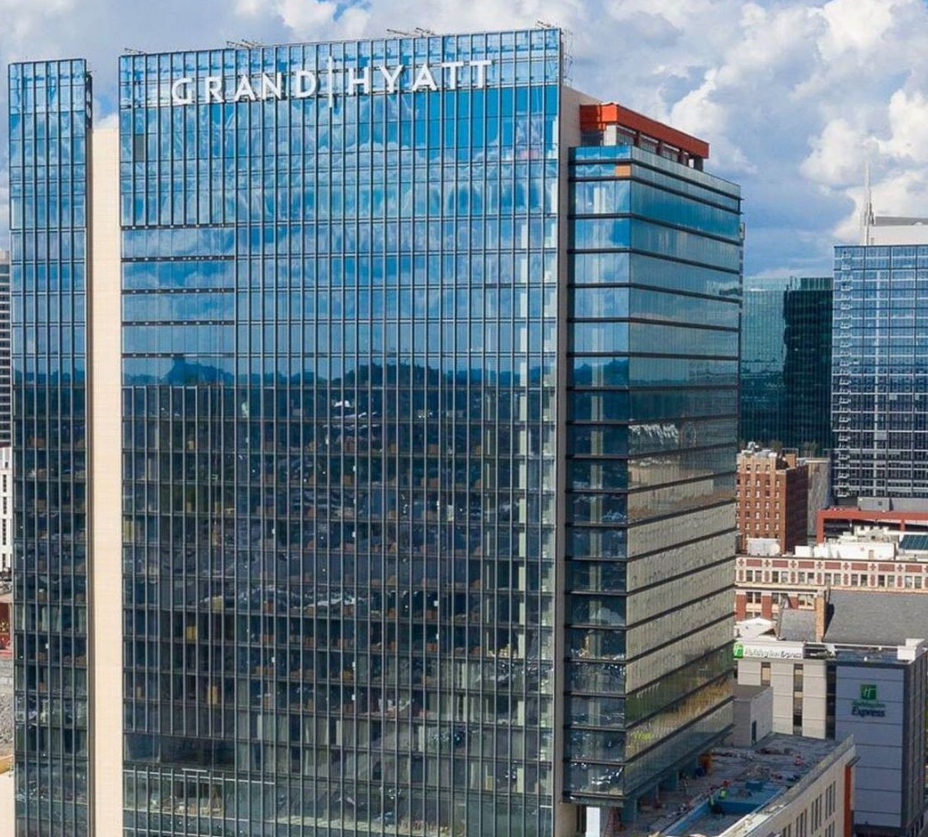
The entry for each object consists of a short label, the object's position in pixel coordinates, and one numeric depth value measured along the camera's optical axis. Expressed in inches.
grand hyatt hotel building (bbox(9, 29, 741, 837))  4982.8
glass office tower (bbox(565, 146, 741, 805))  4975.4
